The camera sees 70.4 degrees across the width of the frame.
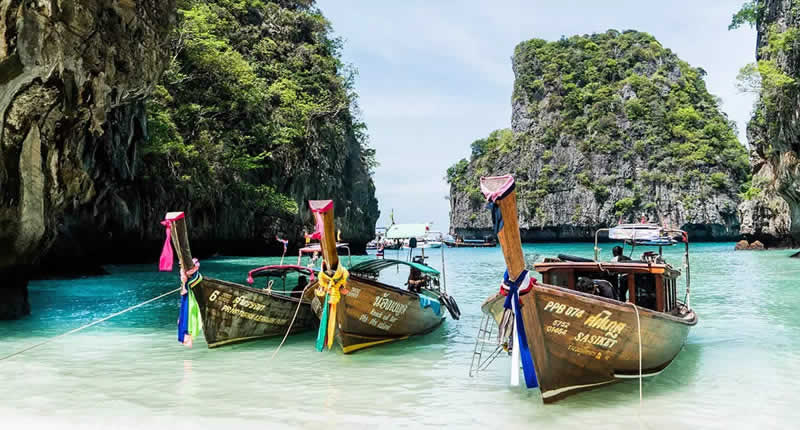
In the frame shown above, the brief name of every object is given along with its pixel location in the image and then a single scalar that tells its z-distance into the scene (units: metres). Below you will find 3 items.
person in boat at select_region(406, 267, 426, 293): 11.77
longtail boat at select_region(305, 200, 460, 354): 7.88
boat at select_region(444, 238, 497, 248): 81.12
